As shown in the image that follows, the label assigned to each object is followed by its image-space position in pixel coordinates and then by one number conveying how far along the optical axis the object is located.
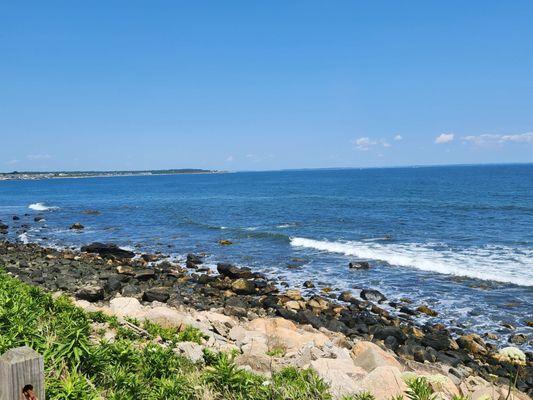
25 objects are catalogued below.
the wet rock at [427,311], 15.84
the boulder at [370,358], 8.14
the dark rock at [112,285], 16.78
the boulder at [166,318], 9.50
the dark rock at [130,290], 16.27
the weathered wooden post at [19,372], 3.14
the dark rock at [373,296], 17.58
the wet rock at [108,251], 25.98
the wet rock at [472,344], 12.80
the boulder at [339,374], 5.82
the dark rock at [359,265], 22.57
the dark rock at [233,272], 20.75
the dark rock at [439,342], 12.88
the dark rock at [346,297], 17.59
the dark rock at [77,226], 38.62
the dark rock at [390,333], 13.27
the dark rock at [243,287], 18.52
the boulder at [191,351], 6.97
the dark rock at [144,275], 19.92
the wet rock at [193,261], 23.55
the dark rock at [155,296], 15.64
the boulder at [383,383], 6.11
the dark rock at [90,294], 14.19
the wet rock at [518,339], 13.40
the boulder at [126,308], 10.31
